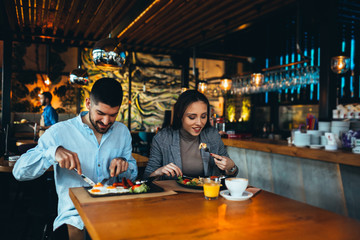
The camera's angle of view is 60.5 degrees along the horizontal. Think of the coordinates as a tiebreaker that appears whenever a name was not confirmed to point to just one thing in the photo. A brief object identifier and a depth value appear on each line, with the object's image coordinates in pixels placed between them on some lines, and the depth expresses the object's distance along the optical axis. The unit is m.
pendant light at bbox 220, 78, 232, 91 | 6.62
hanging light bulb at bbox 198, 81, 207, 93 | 8.04
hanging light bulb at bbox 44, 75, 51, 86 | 8.27
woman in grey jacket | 2.43
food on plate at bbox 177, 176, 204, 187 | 1.80
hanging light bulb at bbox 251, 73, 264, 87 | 5.80
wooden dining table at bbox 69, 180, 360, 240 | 1.08
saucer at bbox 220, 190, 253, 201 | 1.53
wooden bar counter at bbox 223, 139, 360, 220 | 2.88
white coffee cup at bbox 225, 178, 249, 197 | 1.56
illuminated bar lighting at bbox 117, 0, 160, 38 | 5.11
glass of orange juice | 1.54
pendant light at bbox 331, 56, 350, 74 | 4.27
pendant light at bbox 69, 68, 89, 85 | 5.72
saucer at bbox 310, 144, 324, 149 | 3.39
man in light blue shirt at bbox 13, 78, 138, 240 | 1.77
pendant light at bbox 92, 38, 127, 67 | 3.19
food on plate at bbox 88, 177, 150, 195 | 1.60
